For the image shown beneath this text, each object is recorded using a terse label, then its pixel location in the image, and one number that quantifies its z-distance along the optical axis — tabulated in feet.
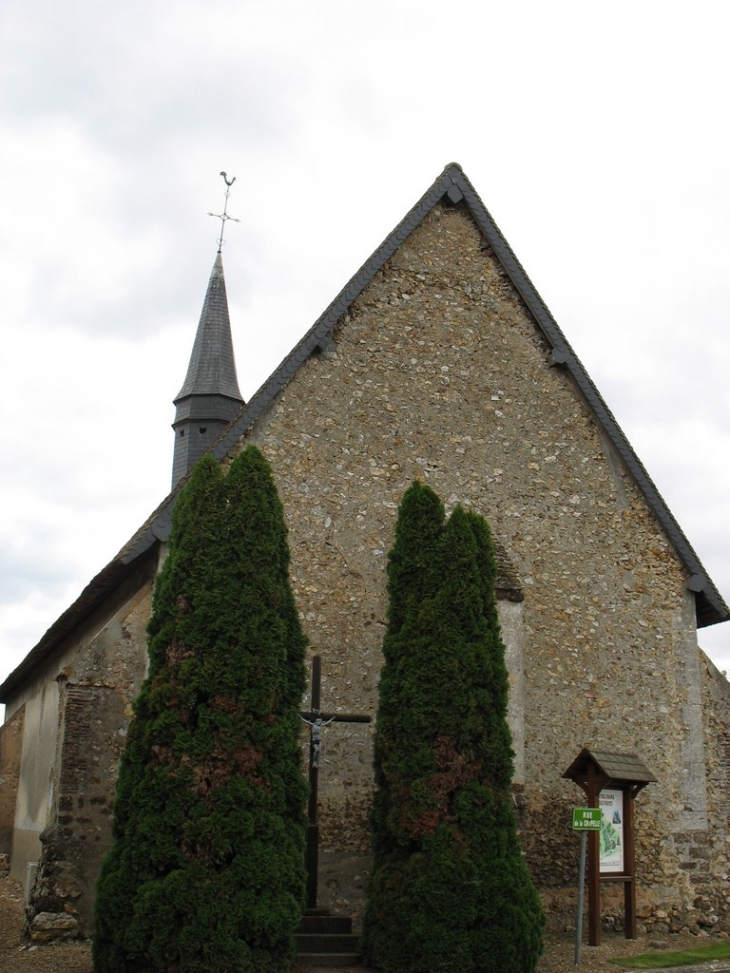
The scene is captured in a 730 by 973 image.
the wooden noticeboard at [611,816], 36.01
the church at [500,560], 38.40
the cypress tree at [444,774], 30.66
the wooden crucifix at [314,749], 33.81
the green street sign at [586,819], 34.45
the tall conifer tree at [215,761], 28.48
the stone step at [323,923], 33.01
